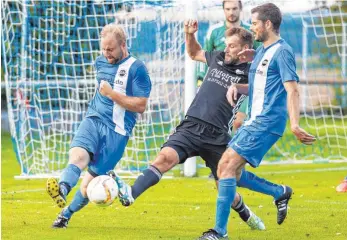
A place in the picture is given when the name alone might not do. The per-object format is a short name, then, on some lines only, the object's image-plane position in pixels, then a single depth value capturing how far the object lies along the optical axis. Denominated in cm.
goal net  2766
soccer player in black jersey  1661
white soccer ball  1516
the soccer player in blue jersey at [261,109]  1540
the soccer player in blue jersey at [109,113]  1662
